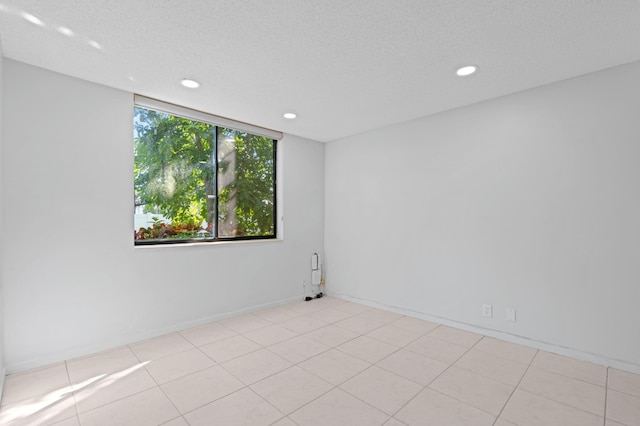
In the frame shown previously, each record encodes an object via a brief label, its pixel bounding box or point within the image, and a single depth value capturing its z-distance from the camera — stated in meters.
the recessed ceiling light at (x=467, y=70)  2.44
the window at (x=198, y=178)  3.16
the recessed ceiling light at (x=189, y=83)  2.64
